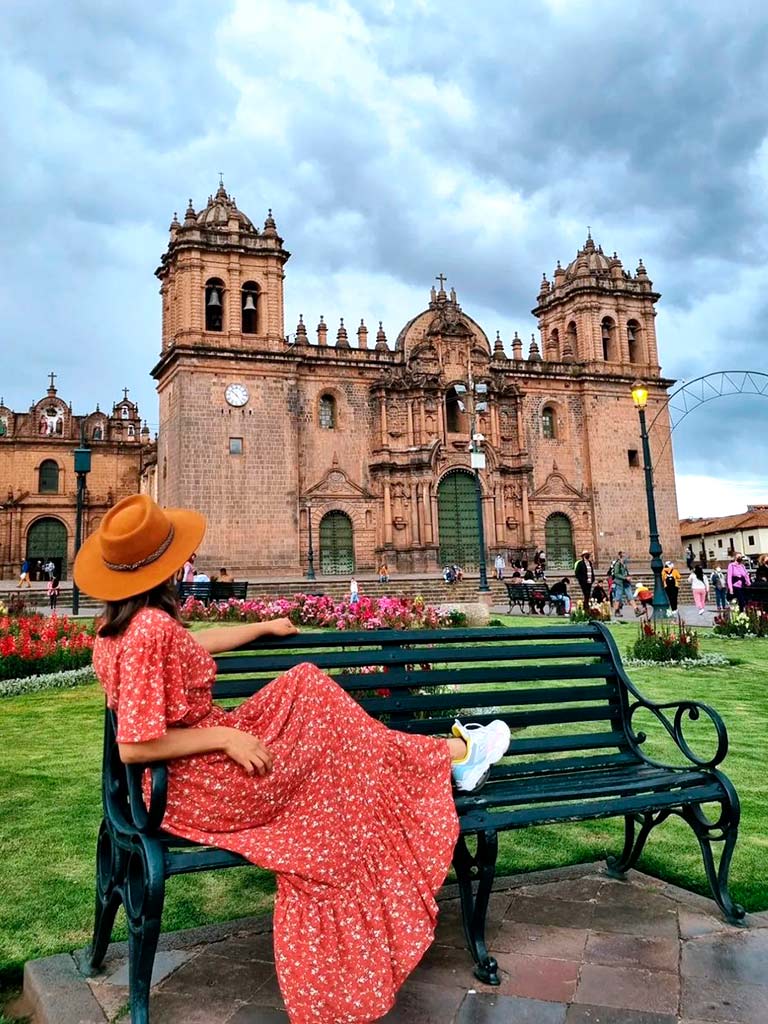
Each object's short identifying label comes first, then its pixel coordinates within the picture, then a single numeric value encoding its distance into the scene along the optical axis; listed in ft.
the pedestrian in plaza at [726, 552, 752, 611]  55.24
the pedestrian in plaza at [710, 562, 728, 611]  64.28
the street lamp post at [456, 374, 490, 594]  69.72
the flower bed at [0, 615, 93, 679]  29.66
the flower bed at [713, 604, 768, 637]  40.45
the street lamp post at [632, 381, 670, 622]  54.24
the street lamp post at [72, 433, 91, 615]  58.70
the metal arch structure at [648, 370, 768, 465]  111.98
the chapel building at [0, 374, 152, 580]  128.77
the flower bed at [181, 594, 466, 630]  37.86
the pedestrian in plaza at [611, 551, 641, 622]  69.94
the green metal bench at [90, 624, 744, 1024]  7.63
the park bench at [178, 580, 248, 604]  63.26
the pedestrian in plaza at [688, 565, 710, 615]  66.54
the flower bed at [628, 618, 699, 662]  31.71
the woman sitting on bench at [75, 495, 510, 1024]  7.15
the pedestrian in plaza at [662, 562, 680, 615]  61.77
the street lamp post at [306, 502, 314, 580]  89.81
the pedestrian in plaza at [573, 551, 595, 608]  60.32
